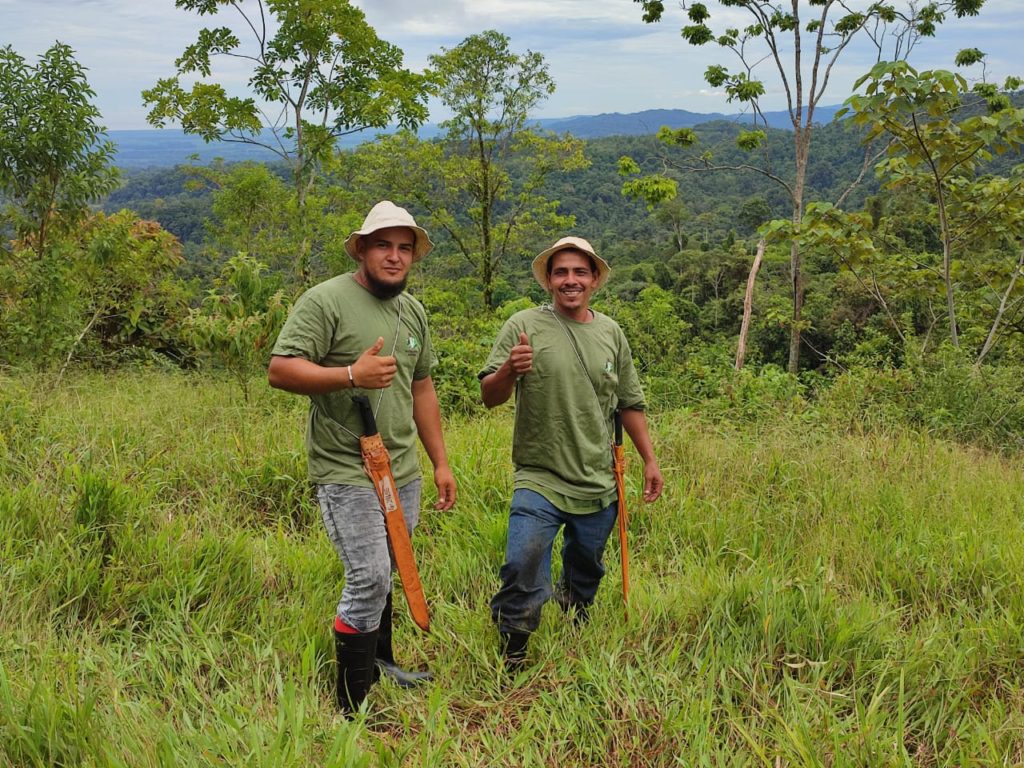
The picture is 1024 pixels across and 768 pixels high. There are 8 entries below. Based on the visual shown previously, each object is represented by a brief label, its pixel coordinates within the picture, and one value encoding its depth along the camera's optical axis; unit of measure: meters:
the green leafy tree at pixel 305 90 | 10.20
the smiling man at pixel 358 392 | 2.33
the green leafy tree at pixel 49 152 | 6.47
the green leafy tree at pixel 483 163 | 18.62
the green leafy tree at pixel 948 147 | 5.45
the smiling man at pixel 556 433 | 2.63
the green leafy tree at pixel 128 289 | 7.21
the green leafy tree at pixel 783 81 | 10.49
